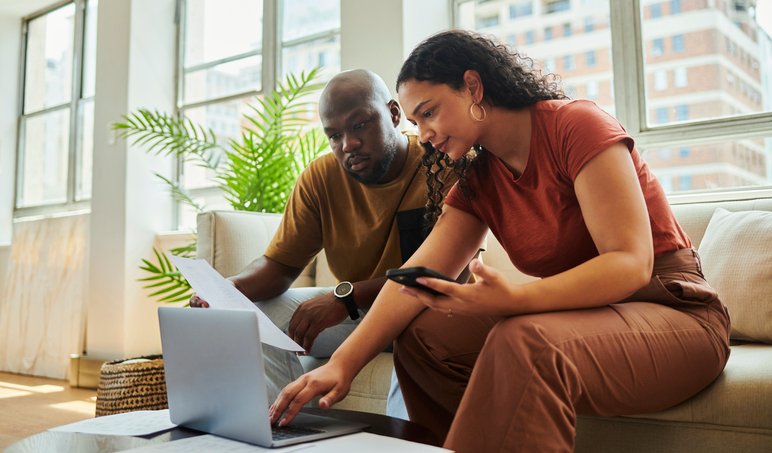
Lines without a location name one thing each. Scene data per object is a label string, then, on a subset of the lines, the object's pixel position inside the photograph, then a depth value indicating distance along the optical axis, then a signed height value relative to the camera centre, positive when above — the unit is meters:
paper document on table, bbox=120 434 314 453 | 0.90 -0.21
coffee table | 0.98 -0.22
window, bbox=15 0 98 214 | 5.02 +1.28
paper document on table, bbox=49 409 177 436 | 1.08 -0.21
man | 1.89 +0.19
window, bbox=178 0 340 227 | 3.93 +1.32
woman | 0.95 -0.01
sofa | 1.20 -0.12
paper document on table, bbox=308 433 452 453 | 0.84 -0.20
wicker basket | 2.52 -0.35
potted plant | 2.92 +0.49
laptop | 0.94 -0.13
